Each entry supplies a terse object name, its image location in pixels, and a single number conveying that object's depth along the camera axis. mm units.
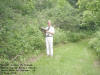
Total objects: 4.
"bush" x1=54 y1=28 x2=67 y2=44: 8232
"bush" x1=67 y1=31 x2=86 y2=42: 9539
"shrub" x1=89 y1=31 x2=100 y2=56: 7076
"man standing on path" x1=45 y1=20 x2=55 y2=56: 5925
